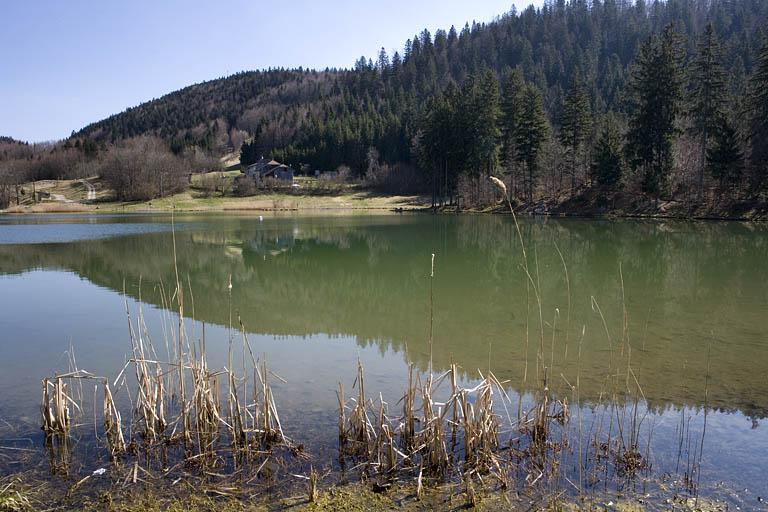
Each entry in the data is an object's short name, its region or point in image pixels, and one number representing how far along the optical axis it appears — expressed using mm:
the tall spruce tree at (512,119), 62656
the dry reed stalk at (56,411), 6242
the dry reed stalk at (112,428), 5941
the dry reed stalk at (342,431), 6047
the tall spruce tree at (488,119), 62500
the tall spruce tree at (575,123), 59219
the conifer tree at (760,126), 43947
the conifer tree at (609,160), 52094
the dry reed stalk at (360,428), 5898
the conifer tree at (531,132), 59438
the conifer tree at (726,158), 45312
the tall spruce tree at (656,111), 49625
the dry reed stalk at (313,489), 5051
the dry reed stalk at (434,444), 5457
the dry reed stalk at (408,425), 5816
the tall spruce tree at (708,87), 47344
